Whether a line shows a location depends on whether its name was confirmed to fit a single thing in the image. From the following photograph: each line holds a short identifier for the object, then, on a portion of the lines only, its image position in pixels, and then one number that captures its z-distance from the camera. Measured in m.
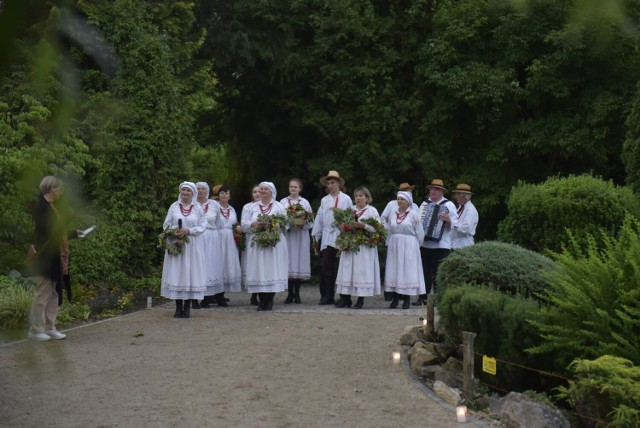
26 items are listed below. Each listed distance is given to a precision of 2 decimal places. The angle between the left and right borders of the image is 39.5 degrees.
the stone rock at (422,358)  9.84
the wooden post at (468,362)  8.26
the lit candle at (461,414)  7.53
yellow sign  8.23
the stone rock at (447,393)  8.25
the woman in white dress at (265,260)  15.30
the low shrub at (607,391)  6.61
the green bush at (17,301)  11.00
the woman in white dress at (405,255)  15.73
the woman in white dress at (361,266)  15.65
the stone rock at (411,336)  11.30
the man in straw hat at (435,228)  15.93
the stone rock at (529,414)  7.10
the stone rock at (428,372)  9.50
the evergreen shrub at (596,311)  7.71
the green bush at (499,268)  9.61
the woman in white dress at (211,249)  15.93
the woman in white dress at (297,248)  16.70
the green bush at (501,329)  8.49
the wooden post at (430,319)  10.98
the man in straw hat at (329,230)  16.42
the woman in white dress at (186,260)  14.12
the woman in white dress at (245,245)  15.90
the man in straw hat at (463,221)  15.77
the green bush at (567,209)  12.27
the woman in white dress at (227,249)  16.56
